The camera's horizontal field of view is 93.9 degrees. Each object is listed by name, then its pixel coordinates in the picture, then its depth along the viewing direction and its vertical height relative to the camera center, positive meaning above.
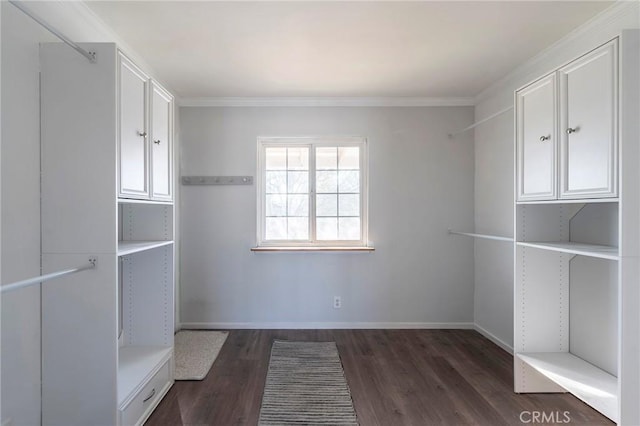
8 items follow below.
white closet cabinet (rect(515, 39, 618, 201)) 1.49 +0.47
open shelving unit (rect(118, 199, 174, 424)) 2.12 -0.53
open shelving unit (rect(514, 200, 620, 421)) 1.93 -0.55
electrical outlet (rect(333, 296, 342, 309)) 3.24 -0.99
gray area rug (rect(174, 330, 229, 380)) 2.33 -1.25
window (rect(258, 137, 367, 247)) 3.32 +0.22
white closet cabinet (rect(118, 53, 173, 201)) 1.58 +0.46
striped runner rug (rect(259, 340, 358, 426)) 1.84 -1.26
